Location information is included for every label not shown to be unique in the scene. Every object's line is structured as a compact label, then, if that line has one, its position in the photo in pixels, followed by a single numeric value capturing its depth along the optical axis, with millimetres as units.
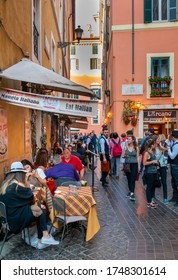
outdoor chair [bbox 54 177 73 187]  4843
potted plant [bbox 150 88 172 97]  13321
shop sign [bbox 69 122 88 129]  14899
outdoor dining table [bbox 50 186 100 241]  3865
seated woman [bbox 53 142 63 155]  11422
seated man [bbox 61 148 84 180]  5676
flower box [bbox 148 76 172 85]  13274
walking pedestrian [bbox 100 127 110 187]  7884
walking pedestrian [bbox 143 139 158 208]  5661
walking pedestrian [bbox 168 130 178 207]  5786
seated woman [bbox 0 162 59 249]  3458
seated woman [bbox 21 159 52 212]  4348
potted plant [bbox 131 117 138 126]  13453
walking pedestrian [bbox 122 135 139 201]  6309
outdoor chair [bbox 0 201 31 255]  3366
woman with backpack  8970
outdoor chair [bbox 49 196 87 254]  3706
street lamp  9845
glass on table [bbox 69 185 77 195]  4088
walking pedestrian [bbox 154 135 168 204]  5944
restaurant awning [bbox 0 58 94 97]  4542
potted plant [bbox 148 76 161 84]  13369
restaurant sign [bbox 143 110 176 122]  13560
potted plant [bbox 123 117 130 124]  13500
